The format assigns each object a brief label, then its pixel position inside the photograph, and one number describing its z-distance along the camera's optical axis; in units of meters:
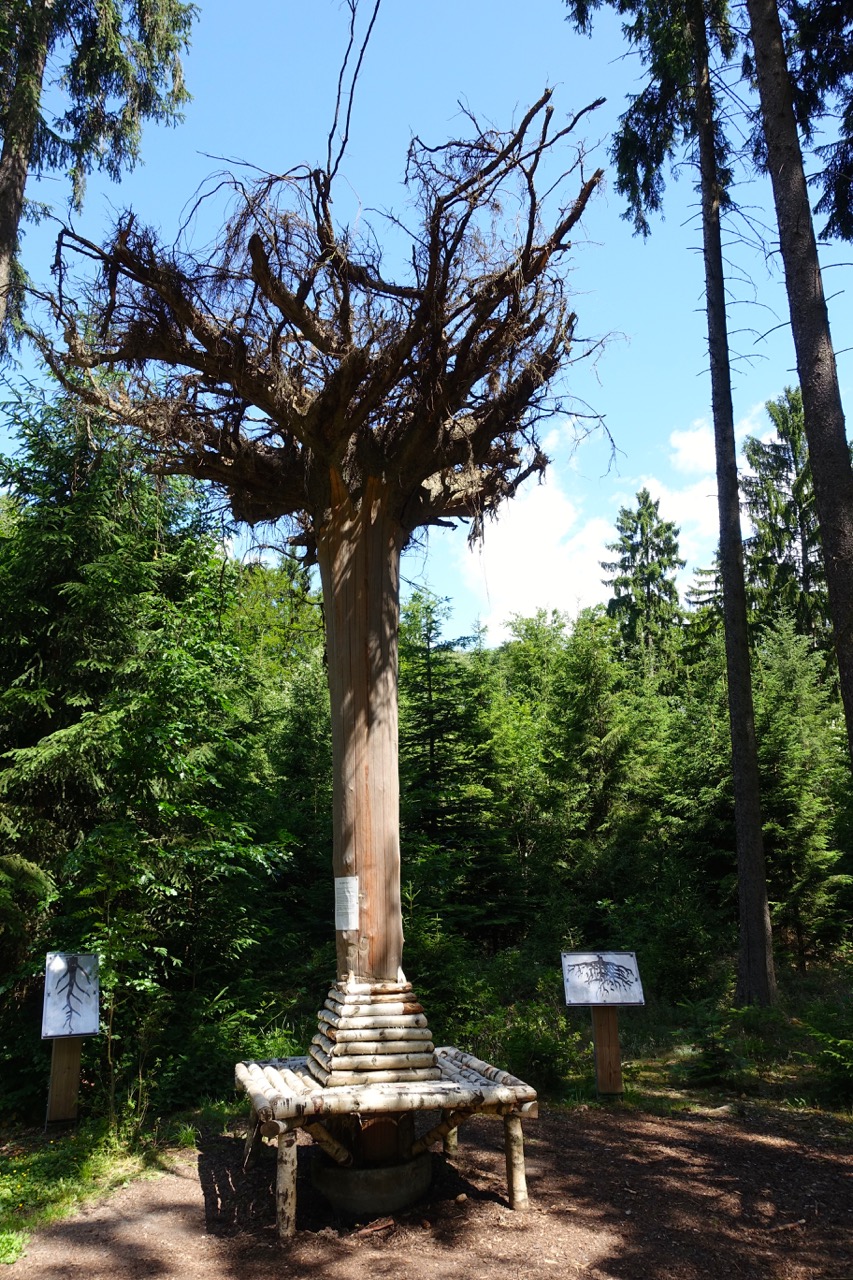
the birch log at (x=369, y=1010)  4.62
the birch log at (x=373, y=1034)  4.54
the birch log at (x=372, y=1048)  4.51
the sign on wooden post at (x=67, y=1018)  6.44
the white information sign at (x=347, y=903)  4.84
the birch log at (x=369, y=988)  4.73
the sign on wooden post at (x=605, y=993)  6.95
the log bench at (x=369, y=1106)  4.16
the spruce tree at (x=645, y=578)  29.61
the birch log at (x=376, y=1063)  4.46
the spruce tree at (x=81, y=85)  9.20
